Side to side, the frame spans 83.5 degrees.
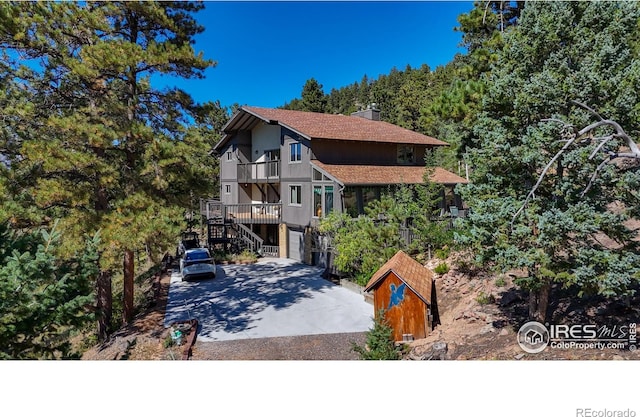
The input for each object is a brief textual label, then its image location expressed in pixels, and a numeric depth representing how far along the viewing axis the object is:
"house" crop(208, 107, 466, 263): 15.64
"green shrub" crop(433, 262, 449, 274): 10.55
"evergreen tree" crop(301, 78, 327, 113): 38.78
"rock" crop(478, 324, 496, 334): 7.10
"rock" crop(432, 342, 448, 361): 6.72
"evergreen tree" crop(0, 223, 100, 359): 4.77
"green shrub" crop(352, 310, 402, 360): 6.70
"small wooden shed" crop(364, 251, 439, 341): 7.82
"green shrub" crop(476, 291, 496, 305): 8.30
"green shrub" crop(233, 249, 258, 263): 17.51
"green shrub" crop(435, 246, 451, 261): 11.49
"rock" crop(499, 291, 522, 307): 7.95
